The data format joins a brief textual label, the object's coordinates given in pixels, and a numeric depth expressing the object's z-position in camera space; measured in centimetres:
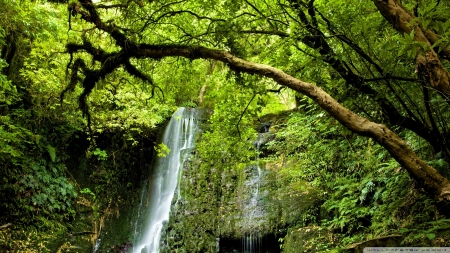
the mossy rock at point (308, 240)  603
